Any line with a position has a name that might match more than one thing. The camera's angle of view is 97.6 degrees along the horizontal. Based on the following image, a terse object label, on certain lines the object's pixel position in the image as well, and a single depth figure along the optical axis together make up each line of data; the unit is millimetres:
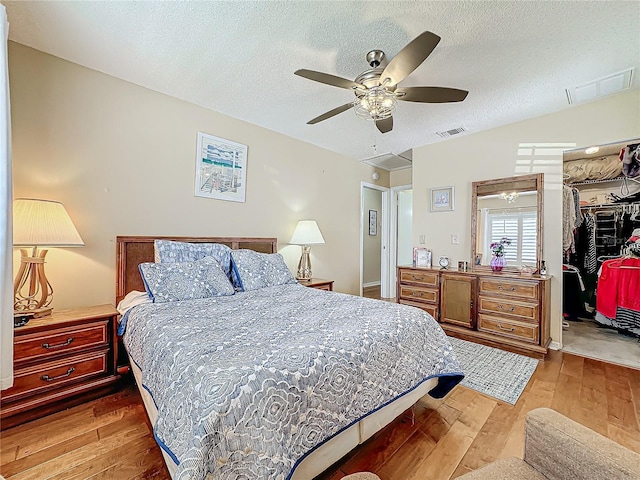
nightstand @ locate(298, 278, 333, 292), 3502
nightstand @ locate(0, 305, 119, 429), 1754
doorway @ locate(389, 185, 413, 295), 5480
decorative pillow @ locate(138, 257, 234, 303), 2146
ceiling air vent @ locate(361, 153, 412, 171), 4727
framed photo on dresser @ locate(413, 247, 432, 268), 4039
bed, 977
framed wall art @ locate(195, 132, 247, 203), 3059
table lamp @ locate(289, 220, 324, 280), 3676
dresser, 2910
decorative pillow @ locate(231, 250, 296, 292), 2652
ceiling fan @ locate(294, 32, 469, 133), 1766
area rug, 2209
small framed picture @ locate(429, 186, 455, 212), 3951
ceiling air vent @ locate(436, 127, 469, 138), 3600
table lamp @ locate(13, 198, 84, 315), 1845
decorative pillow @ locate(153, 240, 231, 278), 2496
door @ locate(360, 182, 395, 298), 6288
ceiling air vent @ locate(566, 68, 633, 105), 2426
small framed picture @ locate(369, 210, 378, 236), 6607
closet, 3320
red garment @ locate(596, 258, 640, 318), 3189
